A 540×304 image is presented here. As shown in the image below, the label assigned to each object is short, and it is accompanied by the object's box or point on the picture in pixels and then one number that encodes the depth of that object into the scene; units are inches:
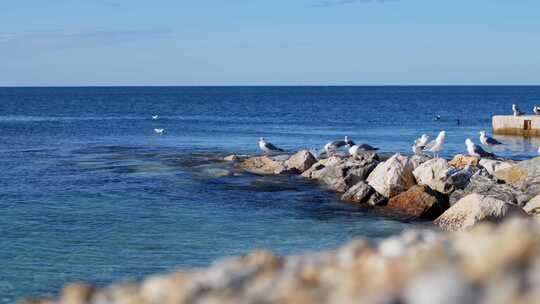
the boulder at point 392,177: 894.4
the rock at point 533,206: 740.0
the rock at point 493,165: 992.5
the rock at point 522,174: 858.1
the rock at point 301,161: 1148.5
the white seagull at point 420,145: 1180.5
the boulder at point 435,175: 871.1
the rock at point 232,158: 1318.7
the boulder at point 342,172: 996.6
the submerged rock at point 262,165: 1160.8
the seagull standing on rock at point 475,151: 1152.2
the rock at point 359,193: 884.6
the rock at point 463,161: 1087.6
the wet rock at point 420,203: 808.3
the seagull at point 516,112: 1999.4
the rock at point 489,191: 805.4
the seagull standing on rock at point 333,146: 1336.1
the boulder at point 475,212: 695.7
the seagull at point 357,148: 1237.6
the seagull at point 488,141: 1405.0
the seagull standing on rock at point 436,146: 1154.0
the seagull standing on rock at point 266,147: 1427.2
